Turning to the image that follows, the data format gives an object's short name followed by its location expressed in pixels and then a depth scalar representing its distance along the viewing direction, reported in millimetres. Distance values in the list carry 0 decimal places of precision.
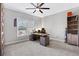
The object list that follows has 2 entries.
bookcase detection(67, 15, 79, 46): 2844
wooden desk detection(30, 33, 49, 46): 2775
